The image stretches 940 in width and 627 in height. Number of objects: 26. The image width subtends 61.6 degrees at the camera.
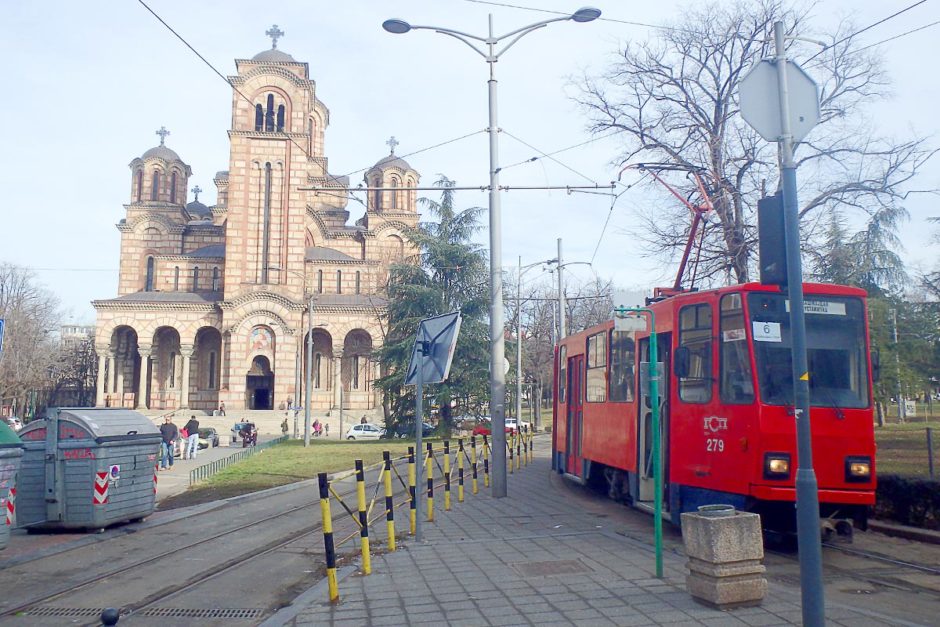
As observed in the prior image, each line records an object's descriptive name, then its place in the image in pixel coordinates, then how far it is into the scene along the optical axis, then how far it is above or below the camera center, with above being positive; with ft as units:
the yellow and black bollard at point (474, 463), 51.42 -4.53
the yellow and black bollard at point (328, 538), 23.26 -4.22
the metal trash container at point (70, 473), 37.68 -3.58
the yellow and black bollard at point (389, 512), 31.14 -4.56
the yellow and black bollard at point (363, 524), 26.99 -4.41
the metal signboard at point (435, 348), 32.12 +2.02
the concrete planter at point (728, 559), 21.44 -4.52
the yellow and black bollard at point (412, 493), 34.81 -4.38
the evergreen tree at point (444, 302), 117.29 +14.20
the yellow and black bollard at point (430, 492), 38.65 -4.71
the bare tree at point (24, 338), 156.35 +12.62
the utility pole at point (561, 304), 105.62 +12.62
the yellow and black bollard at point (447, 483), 43.11 -4.75
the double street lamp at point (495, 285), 48.47 +7.16
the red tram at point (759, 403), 29.07 -0.34
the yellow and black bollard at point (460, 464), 46.37 -4.03
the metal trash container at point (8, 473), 30.37 -2.93
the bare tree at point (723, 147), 61.05 +20.86
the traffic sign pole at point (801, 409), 17.58 -0.35
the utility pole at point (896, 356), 90.53 +4.33
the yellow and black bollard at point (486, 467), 54.49 -4.93
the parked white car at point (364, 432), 154.10 -6.94
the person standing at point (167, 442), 82.28 -4.75
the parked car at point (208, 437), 127.08 -6.71
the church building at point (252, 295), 181.78 +24.42
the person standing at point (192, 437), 98.12 -5.04
